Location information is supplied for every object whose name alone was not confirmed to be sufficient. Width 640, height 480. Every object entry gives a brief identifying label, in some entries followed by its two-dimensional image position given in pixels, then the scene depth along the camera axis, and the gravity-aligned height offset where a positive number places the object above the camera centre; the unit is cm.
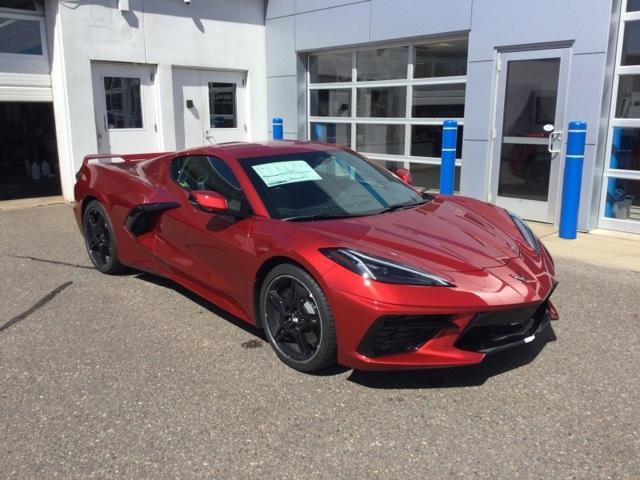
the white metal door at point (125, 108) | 1019 +27
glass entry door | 772 -9
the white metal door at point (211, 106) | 1123 +34
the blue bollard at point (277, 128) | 1107 -8
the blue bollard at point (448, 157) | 800 -44
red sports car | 306 -76
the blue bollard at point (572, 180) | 687 -64
